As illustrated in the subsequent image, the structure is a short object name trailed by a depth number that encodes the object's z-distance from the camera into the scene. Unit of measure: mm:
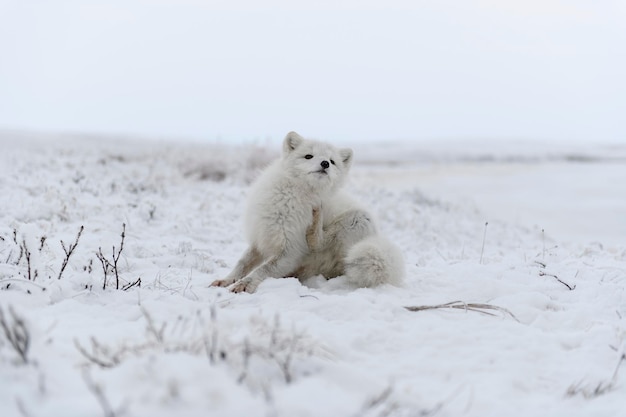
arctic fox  5285
